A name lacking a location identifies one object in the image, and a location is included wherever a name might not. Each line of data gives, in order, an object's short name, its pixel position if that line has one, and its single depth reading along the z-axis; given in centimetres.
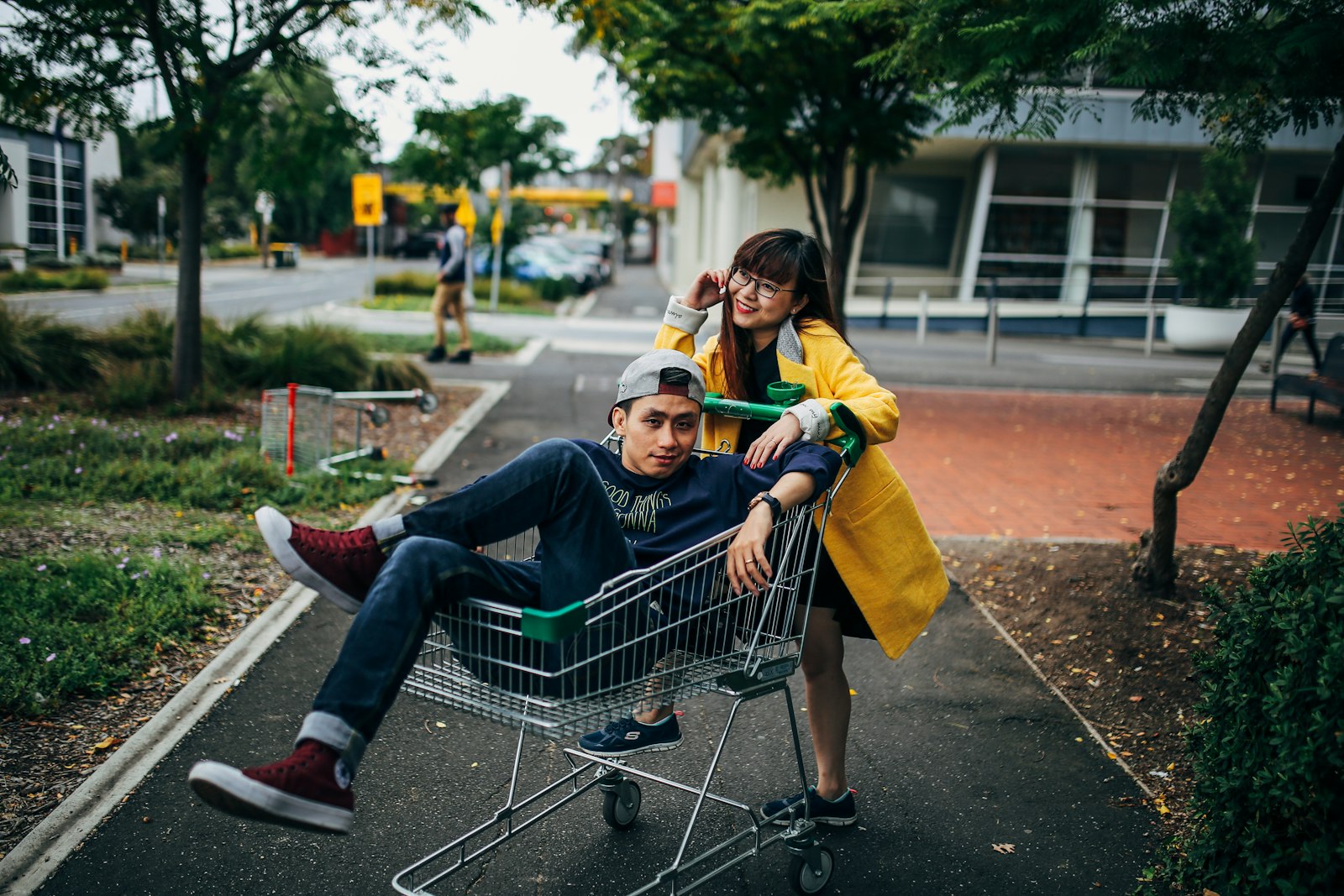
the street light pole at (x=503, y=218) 2330
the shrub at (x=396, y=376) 1098
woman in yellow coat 317
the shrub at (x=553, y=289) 2942
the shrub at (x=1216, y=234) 1923
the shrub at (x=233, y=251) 4981
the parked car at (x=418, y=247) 6400
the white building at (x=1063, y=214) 2555
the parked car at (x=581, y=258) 3778
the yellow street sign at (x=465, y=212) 1980
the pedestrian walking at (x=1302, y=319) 1396
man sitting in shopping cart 229
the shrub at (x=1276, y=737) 227
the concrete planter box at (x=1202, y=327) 2011
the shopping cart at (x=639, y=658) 258
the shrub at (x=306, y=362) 1060
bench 1095
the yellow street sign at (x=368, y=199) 2027
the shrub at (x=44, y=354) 967
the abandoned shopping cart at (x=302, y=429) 732
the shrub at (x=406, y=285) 2697
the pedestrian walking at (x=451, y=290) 1446
